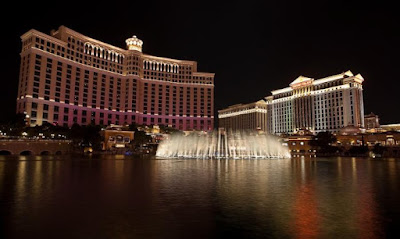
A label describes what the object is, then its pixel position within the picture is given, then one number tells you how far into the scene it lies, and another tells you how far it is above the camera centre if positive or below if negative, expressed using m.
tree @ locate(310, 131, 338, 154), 95.00 +1.38
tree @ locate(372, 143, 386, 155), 87.04 -0.53
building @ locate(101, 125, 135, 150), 99.94 +2.91
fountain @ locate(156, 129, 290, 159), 68.25 -0.11
